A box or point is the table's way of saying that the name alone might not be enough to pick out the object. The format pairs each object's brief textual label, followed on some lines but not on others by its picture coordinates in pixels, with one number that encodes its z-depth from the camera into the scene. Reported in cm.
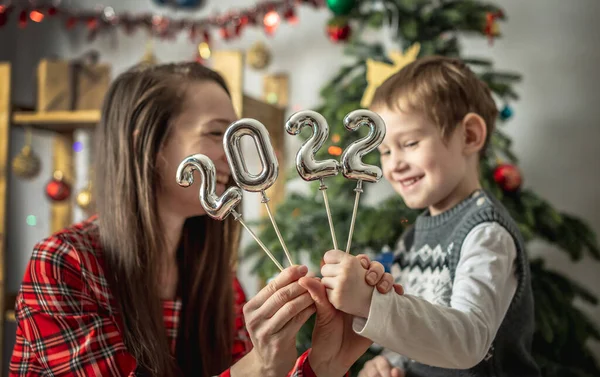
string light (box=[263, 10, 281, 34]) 239
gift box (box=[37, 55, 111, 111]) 237
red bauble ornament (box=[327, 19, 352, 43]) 192
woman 101
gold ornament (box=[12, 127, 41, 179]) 246
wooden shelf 232
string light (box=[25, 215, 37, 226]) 294
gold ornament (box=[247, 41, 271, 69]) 257
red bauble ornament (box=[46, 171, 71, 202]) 243
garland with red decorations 238
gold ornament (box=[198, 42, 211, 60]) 257
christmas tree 176
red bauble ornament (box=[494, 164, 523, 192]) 175
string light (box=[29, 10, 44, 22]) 246
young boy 80
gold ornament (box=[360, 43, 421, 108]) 144
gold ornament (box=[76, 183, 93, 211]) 245
